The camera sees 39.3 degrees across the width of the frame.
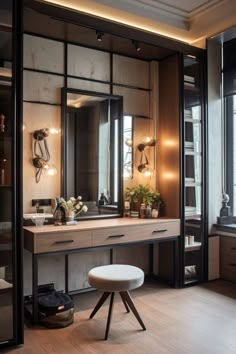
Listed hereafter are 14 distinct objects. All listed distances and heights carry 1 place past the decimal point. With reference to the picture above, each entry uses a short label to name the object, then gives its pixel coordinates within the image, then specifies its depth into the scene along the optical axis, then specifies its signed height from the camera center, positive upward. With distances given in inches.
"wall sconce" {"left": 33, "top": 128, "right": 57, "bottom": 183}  132.1 +10.1
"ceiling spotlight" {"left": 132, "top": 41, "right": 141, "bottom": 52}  139.9 +56.8
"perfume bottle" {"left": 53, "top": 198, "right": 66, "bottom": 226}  129.6 -14.6
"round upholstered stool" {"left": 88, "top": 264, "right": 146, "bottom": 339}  104.7 -33.3
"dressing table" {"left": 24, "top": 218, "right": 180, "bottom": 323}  112.8 -22.6
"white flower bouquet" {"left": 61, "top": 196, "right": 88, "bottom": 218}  130.3 -11.9
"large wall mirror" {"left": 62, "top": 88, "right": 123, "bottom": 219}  139.9 +11.8
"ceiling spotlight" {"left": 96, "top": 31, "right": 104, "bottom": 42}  130.3 +56.6
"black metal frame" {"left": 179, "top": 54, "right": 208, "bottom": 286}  157.4 +1.7
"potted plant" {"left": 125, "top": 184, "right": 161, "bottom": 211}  151.8 -9.1
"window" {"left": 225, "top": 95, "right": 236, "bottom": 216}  167.9 +14.5
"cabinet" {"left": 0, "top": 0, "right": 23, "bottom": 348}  99.4 -3.7
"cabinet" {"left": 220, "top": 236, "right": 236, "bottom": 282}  155.9 -39.1
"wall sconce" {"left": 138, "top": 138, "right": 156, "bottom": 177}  161.3 +8.2
